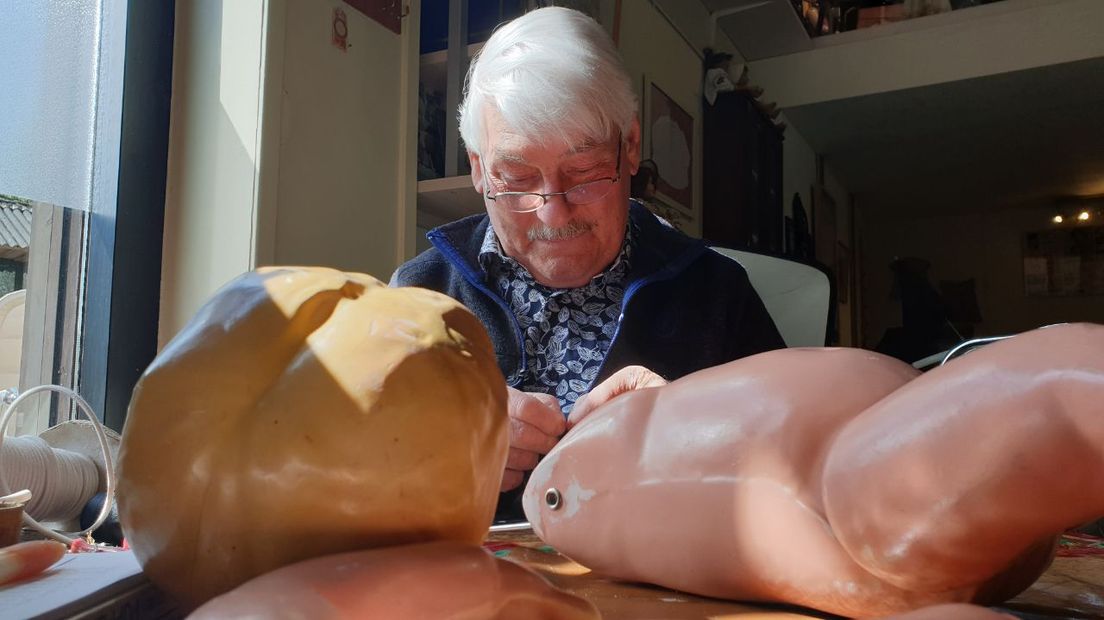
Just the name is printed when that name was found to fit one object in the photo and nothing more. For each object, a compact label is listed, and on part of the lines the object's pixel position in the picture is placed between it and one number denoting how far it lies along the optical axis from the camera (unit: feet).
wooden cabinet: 11.34
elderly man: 3.94
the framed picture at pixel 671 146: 9.84
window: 4.57
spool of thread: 3.13
